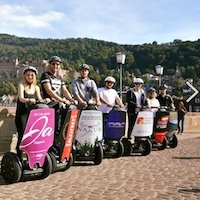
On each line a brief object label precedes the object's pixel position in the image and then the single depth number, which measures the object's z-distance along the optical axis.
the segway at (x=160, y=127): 7.31
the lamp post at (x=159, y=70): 15.70
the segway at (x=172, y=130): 7.63
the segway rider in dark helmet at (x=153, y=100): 7.35
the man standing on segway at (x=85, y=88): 5.56
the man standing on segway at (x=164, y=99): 8.01
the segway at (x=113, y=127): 5.99
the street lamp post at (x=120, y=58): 12.67
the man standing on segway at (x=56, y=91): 4.59
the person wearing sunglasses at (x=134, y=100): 6.69
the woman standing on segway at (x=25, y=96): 4.26
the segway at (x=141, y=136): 6.63
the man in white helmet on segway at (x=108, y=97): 6.10
